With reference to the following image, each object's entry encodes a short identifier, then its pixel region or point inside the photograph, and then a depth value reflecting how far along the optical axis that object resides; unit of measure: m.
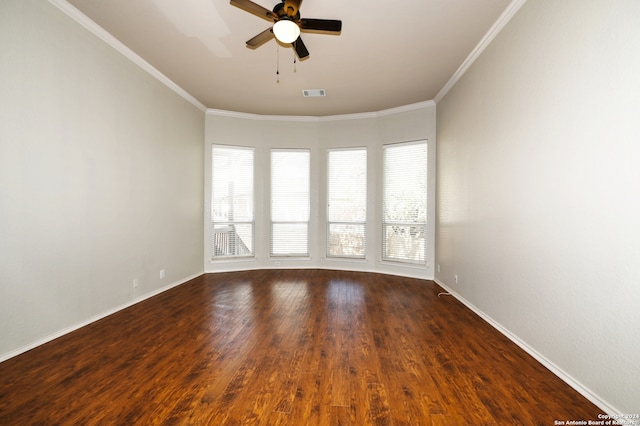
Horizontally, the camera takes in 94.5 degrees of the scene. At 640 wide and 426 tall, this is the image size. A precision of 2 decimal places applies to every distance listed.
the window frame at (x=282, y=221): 6.27
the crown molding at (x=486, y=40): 2.78
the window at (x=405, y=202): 5.49
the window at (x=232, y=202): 5.89
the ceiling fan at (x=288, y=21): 2.46
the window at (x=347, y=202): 6.11
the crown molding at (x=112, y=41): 2.89
